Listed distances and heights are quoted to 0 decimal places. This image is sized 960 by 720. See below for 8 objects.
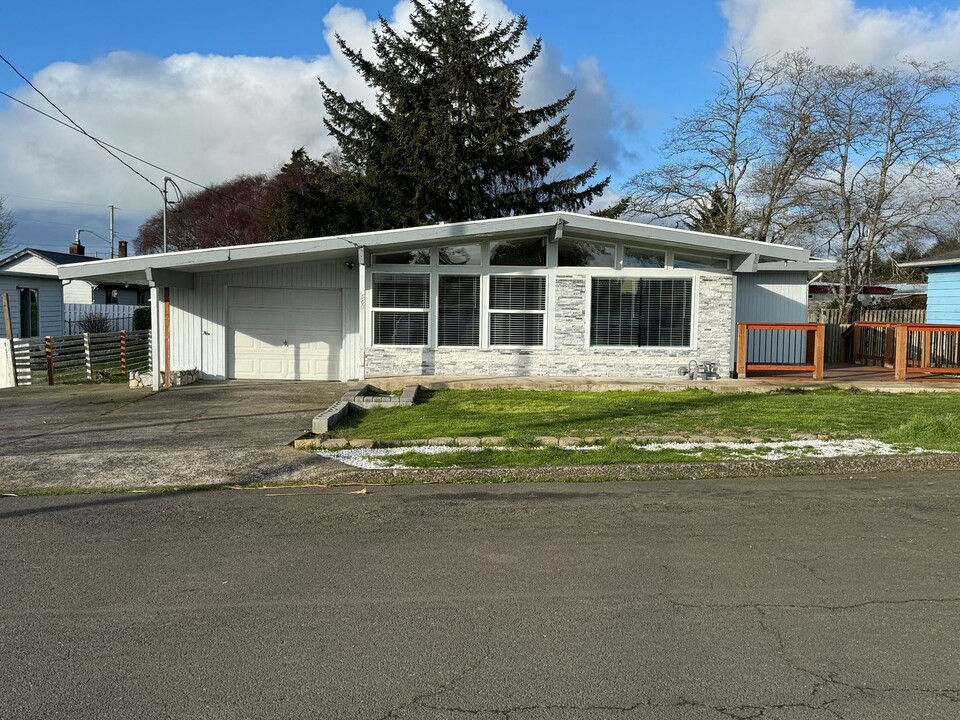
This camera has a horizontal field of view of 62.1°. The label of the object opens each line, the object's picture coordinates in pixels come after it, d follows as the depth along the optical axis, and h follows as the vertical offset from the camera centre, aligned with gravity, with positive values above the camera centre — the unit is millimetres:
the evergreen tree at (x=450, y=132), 28859 +7429
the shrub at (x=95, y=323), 34969 +181
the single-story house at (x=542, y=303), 16641 +599
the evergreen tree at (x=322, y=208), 28609 +4401
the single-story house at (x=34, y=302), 27781 +905
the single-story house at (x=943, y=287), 20484 +1291
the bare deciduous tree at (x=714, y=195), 30766 +5536
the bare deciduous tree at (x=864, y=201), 28297 +4969
